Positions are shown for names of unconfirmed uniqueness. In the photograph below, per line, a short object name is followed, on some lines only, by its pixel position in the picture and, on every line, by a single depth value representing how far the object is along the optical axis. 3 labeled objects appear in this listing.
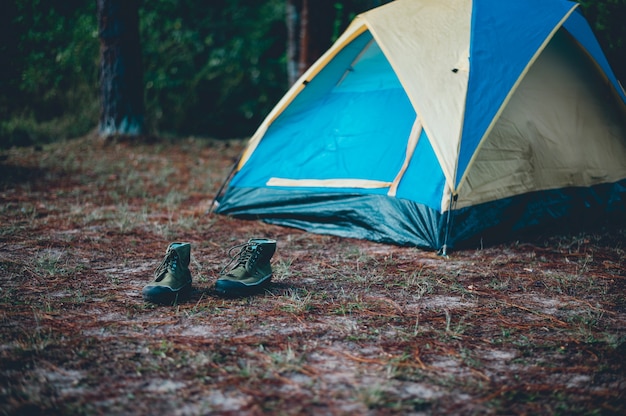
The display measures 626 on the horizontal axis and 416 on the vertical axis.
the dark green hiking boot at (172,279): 2.69
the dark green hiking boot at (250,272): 2.82
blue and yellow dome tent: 3.76
